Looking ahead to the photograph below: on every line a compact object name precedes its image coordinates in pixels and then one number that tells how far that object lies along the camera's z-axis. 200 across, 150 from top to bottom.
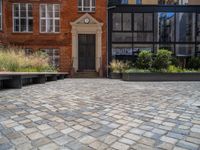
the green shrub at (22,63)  8.68
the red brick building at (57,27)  19.77
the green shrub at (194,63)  18.12
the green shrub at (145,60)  16.05
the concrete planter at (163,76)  14.78
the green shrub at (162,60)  15.47
